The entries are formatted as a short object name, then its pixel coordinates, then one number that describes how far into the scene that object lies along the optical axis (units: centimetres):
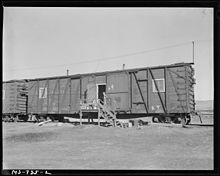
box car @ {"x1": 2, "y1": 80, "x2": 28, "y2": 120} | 1861
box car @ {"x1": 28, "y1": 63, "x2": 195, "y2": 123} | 1434
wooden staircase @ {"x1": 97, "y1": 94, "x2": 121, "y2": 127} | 1495
